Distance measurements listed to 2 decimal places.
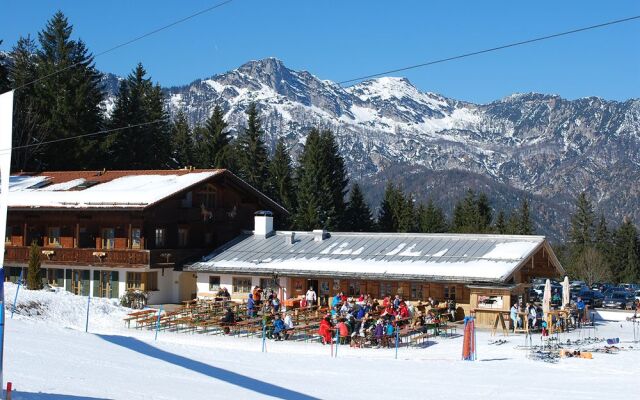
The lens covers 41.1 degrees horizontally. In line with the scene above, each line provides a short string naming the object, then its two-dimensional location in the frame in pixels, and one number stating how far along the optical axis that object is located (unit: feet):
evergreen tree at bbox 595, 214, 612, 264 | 323.16
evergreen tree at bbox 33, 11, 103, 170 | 199.52
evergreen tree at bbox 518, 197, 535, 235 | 306.14
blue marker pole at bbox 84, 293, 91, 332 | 95.65
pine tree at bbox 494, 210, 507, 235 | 301.02
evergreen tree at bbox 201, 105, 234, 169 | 237.04
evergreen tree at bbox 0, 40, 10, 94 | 200.79
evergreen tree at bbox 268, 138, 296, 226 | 233.76
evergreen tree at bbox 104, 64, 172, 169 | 214.69
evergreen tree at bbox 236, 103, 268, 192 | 236.63
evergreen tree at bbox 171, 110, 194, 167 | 245.45
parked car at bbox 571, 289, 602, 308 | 148.68
